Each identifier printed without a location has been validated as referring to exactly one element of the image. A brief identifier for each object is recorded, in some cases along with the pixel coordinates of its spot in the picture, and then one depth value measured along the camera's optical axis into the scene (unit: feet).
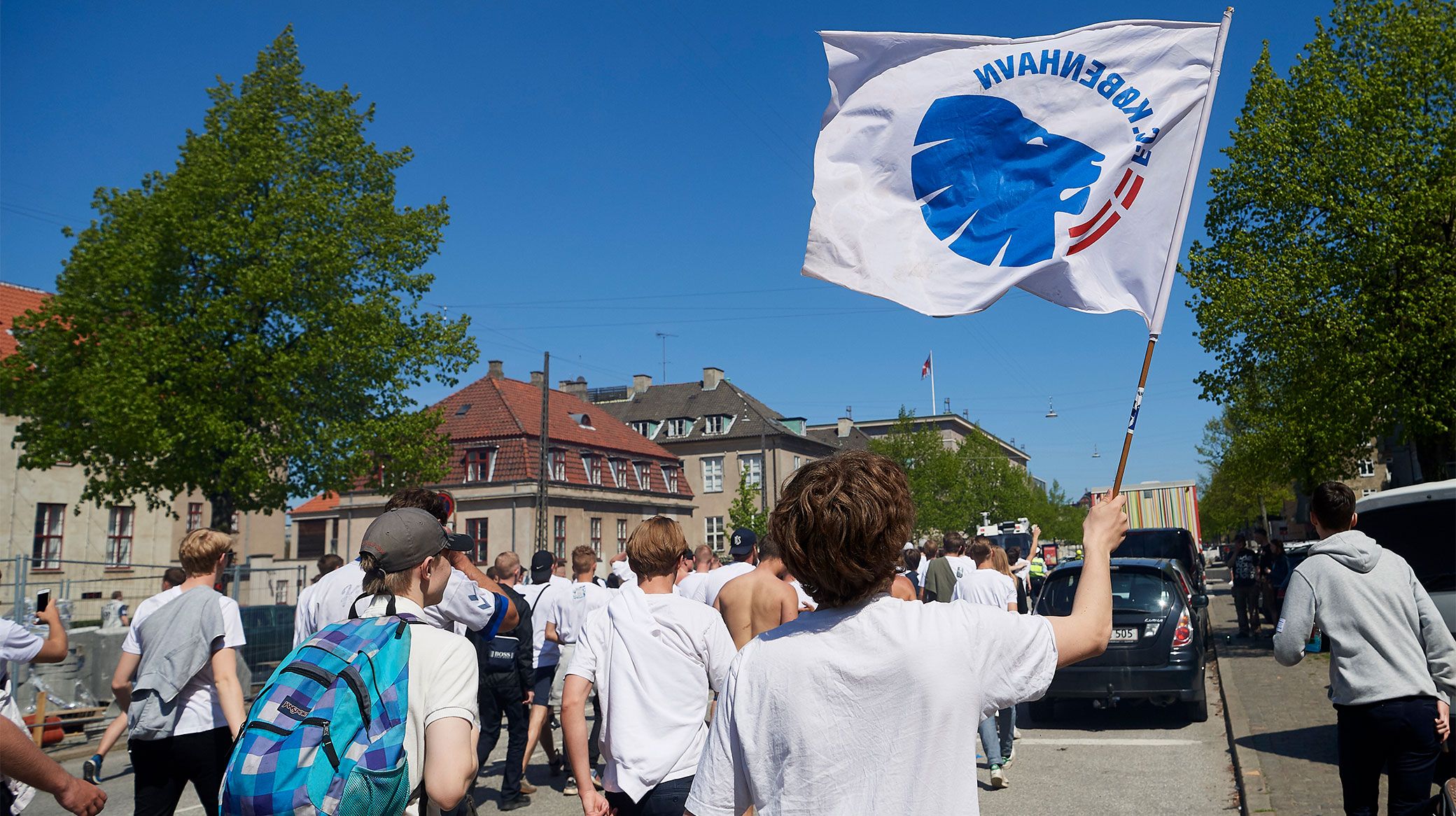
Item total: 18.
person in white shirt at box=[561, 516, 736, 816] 13.84
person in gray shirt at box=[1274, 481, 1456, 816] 14.38
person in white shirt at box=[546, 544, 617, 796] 31.01
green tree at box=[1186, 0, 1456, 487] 60.13
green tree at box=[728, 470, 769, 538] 205.94
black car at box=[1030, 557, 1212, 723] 35.09
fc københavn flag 15.05
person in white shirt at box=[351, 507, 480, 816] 8.94
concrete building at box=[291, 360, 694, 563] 171.42
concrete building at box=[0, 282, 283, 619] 122.11
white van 26.27
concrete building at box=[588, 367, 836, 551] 242.99
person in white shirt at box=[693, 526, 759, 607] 25.34
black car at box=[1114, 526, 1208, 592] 61.87
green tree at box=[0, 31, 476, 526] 72.79
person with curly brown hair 7.17
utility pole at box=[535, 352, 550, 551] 117.08
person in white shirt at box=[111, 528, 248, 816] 16.56
